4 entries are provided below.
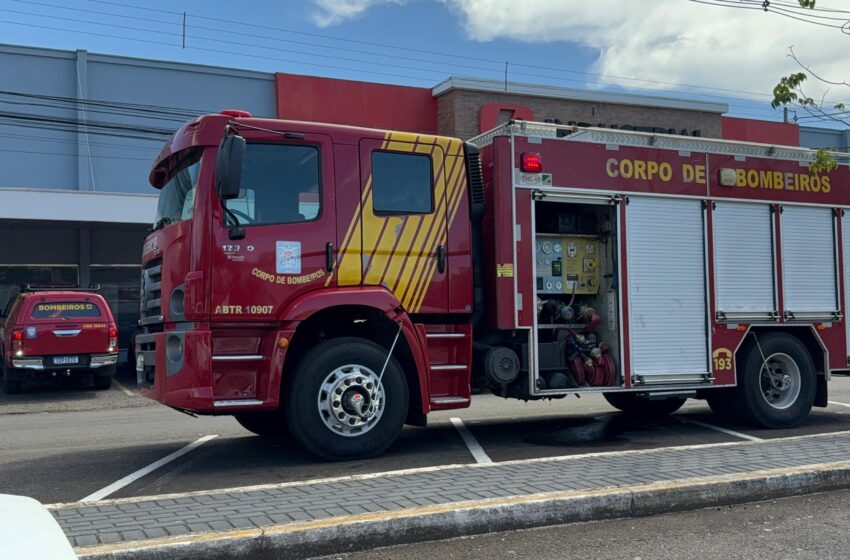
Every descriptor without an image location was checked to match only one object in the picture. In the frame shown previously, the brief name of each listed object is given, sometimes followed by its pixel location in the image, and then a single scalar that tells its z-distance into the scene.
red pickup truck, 15.11
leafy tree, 8.52
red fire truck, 6.86
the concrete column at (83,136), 22.12
